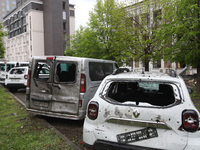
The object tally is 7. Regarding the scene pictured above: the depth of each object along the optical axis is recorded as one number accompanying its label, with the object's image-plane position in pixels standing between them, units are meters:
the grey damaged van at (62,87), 4.98
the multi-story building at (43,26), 46.72
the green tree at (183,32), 8.63
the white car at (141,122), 2.30
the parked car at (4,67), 15.47
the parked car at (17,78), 11.37
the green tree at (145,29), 14.81
